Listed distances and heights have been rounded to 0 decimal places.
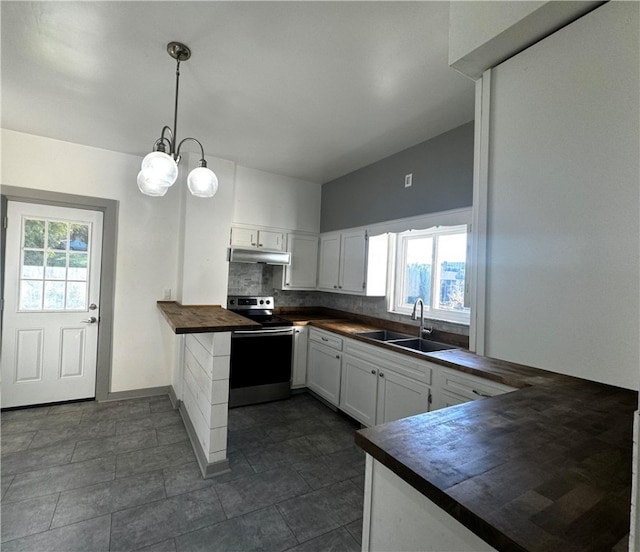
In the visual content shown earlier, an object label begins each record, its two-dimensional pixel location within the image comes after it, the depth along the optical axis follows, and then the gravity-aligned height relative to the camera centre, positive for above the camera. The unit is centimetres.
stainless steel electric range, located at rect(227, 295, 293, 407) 324 -91
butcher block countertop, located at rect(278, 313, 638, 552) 63 -47
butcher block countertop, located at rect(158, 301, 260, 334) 192 -32
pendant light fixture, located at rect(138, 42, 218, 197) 166 +59
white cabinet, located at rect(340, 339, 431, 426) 228 -83
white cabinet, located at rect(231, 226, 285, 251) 369 +48
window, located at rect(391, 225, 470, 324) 279 +13
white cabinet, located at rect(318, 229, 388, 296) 335 +21
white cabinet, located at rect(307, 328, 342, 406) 319 -91
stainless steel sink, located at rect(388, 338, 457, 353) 271 -53
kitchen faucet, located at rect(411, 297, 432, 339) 278 -34
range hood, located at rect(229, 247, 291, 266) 351 +25
